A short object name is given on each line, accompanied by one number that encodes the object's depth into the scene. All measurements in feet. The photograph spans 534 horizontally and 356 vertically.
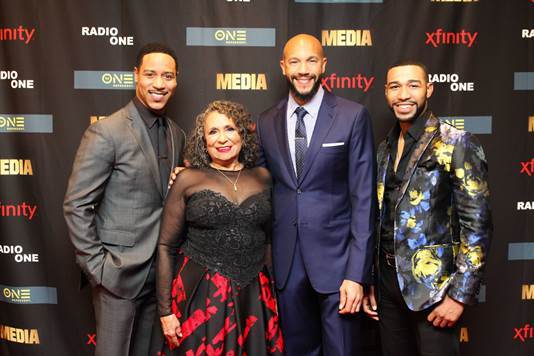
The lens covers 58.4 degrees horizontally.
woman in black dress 6.59
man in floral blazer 6.41
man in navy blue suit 6.98
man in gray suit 7.06
